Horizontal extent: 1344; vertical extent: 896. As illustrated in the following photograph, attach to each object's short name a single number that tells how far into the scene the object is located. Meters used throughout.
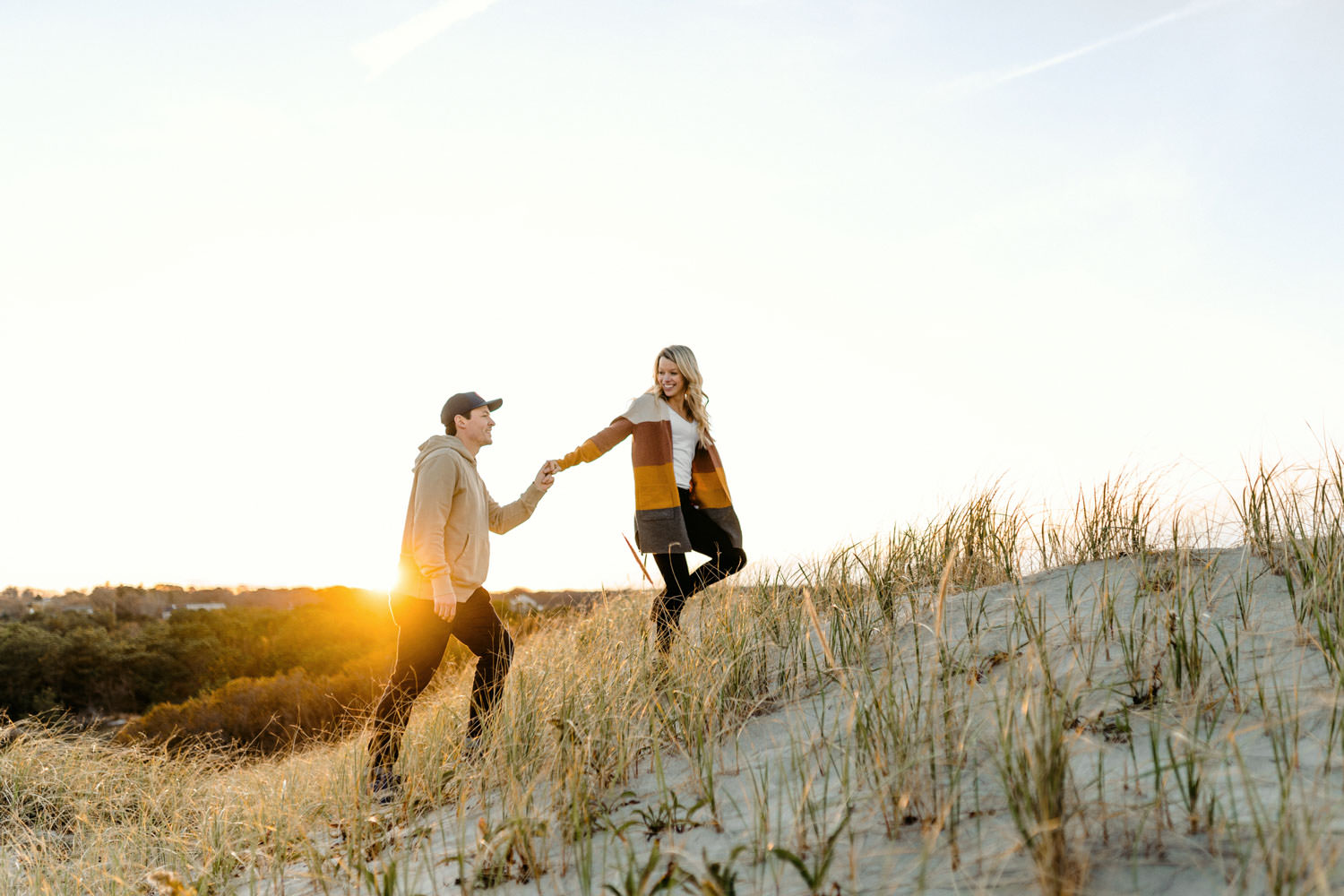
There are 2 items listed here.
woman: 4.98
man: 4.39
